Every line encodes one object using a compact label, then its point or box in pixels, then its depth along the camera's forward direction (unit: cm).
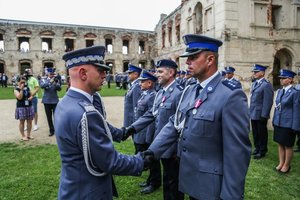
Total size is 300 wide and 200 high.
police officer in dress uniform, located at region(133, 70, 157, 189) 448
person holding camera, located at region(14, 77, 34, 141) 714
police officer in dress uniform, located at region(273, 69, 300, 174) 490
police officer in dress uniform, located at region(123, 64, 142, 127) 541
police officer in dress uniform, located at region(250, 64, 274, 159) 587
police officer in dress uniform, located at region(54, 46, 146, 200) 195
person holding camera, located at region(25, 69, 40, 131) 802
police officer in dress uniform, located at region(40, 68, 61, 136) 780
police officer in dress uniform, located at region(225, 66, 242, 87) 830
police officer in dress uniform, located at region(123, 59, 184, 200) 347
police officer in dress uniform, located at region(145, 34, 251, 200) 210
